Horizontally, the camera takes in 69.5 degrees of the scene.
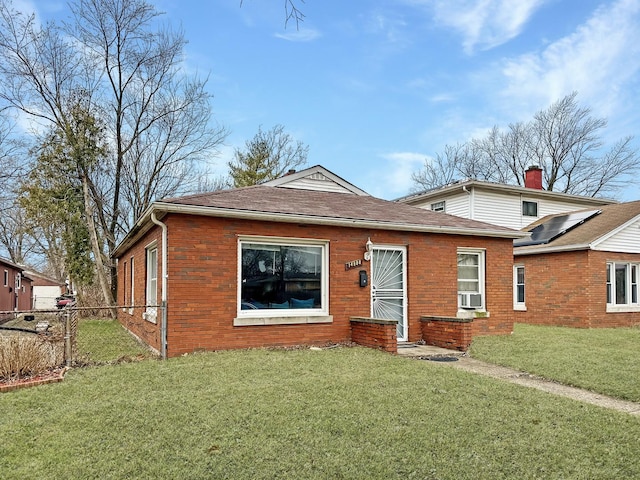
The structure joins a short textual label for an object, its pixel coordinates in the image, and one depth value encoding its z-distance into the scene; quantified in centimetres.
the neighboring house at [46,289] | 4261
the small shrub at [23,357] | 656
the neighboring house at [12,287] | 2291
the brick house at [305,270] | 861
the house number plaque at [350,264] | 1016
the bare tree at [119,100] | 2108
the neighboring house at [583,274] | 1561
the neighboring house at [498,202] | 1998
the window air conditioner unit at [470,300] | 1205
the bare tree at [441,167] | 3981
